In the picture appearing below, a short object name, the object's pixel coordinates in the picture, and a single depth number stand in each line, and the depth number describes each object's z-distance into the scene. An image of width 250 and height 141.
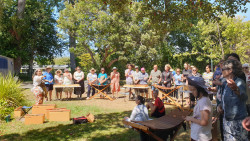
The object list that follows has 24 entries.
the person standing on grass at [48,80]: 10.44
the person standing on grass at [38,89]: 7.81
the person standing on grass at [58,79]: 11.13
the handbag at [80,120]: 6.33
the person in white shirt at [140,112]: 4.86
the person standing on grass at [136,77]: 10.80
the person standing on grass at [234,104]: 2.76
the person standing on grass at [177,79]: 9.76
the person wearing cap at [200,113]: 2.79
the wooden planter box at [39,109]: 7.02
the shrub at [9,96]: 7.11
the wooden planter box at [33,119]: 6.22
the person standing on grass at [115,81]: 11.55
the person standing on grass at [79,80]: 11.34
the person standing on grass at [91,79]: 11.41
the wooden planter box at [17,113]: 6.97
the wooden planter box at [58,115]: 6.60
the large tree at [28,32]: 25.16
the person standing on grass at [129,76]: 11.20
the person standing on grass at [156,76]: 10.19
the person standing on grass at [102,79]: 11.37
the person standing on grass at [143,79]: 10.56
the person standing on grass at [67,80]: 11.08
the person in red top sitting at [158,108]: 6.42
